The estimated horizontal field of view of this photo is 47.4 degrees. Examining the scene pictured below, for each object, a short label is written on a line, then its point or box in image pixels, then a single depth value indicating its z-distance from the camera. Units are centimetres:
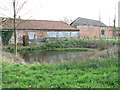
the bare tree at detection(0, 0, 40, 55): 1061
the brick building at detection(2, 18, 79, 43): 2445
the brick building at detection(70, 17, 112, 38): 3603
